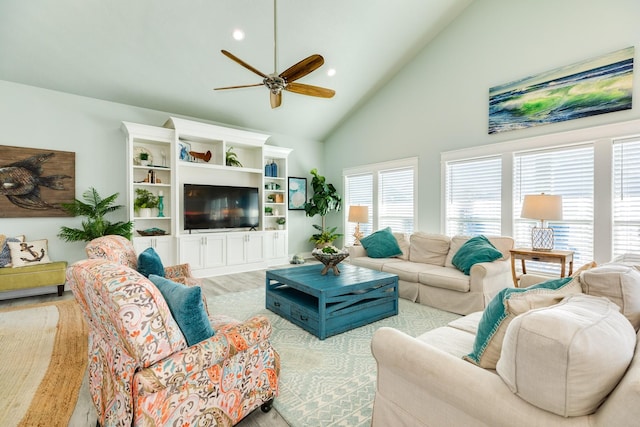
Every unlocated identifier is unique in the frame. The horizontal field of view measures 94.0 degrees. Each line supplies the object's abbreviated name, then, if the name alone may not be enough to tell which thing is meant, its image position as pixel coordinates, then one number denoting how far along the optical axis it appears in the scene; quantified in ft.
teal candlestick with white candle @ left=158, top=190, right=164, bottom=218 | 16.62
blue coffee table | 9.17
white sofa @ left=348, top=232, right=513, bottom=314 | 10.93
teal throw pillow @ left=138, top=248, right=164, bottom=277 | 8.10
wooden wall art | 13.51
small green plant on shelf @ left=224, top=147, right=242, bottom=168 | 18.65
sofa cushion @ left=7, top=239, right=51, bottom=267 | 12.97
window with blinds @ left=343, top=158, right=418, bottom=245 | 18.10
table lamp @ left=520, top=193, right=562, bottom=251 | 11.15
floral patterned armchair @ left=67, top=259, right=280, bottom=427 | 3.92
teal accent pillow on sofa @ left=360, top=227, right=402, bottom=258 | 14.93
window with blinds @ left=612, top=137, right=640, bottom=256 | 10.78
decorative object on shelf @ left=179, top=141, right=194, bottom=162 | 16.92
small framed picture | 22.88
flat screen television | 16.99
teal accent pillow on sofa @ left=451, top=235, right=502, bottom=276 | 11.50
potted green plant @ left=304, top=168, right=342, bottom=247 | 22.08
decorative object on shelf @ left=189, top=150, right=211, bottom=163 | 17.51
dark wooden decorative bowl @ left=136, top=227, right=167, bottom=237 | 15.89
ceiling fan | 9.50
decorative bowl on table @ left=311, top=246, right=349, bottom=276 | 10.84
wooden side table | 11.00
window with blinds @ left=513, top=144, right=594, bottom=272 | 11.82
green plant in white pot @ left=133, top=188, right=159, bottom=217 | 15.81
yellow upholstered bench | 12.36
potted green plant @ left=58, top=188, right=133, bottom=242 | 13.85
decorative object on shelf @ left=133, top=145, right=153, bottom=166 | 15.92
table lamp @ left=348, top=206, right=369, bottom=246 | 17.14
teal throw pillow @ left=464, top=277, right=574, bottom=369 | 3.89
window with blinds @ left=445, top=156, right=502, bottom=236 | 14.42
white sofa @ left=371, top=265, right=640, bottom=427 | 2.68
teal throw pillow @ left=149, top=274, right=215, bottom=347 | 4.56
